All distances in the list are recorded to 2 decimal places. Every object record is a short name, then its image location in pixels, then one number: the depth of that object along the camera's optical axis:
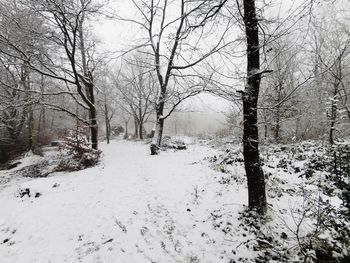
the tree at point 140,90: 24.17
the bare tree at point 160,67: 10.73
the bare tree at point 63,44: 8.70
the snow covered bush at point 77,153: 10.22
